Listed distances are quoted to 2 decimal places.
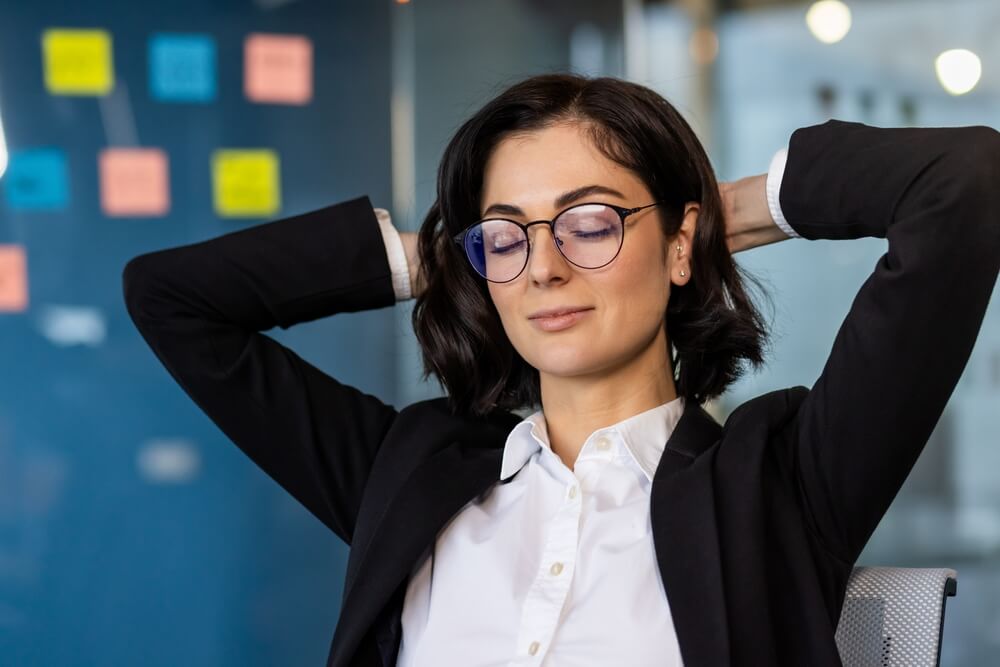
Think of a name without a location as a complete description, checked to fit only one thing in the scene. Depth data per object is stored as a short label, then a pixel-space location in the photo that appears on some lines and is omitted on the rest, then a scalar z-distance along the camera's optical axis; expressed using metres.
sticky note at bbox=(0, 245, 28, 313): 2.46
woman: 1.84
